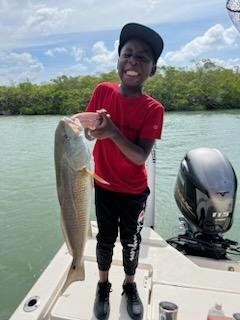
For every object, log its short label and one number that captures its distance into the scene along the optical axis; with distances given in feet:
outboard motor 8.73
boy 6.03
